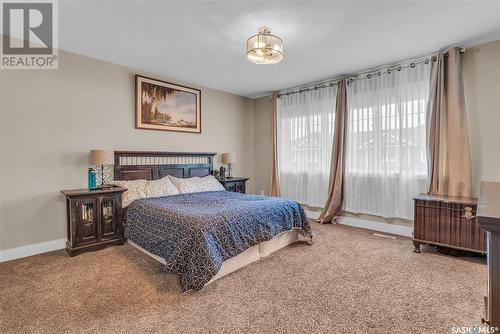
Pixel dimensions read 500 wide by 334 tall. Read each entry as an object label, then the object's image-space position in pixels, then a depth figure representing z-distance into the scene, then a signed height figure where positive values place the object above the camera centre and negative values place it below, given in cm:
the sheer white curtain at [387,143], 369 +35
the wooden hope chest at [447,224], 279 -72
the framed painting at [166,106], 414 +105
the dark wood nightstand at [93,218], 309 -71
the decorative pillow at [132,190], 349 -37
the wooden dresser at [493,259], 74 -29
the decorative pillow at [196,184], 412 -35
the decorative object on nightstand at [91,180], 339 -21
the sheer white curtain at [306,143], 473 +44
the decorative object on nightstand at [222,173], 514 -18
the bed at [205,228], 228 -70
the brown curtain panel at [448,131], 323 +44
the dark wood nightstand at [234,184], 492 -40
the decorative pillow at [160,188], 368 -37
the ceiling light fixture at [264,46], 258 +124
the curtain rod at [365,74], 361 +154
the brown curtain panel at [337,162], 443 +4
